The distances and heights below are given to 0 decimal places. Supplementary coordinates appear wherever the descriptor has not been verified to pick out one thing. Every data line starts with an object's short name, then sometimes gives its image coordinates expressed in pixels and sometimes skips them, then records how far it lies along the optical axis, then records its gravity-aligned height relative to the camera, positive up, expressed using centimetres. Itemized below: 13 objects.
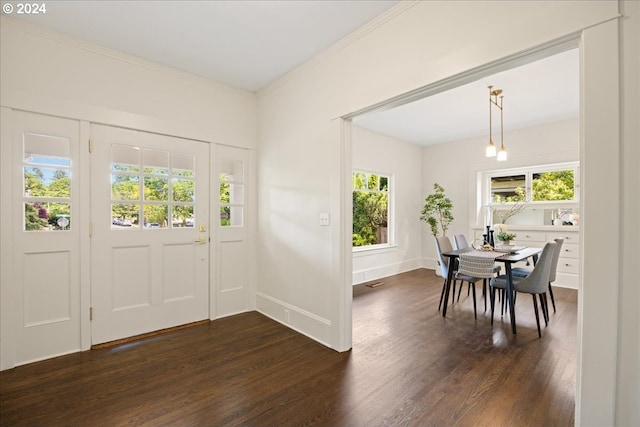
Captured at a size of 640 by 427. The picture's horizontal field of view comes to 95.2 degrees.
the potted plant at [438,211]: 592 +3
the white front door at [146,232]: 273 -20
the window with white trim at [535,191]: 489 +39
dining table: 304 -51
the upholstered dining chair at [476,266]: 313 -59
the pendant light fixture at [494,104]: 362 +149
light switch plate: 278 -6
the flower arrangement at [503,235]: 400 -31
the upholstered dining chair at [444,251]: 370 -52
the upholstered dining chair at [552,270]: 320 -71
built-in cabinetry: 473 -55
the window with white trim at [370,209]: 549 +7
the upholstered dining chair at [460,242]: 444 -45
